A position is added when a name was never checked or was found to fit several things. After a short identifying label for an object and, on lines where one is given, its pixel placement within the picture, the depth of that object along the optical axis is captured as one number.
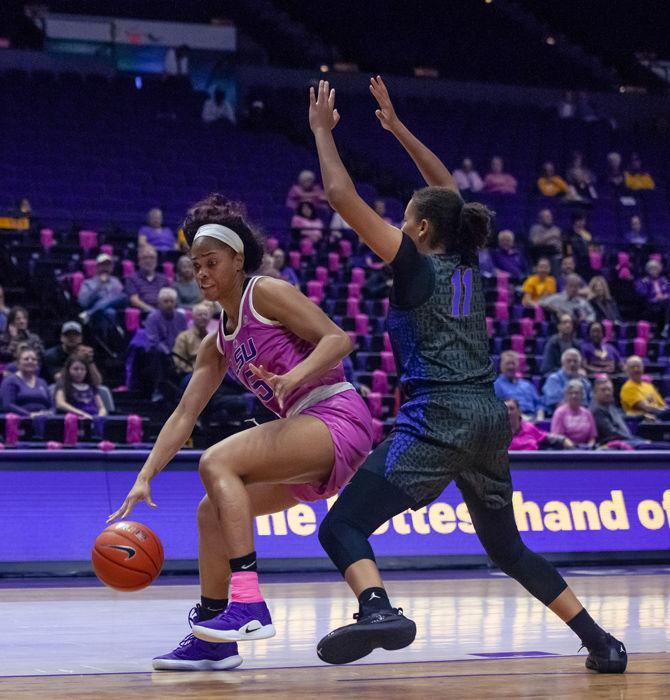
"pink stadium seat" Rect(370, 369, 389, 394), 14.14
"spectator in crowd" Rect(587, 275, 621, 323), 17.16
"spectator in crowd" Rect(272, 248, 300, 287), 15.37
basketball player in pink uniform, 5.19
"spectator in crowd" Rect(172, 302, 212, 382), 12.76
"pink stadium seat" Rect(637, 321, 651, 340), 17.39
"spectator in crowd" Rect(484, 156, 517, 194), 21.97
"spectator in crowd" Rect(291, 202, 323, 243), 18.31
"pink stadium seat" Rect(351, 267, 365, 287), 16.98
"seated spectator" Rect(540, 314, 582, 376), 14.80
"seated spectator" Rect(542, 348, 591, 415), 13.95
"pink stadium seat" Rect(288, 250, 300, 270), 17.17
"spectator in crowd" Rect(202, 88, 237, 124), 23.48
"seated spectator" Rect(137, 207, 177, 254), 16.58
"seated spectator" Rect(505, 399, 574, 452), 11.75
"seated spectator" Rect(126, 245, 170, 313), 14.63
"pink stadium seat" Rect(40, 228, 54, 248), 16.33
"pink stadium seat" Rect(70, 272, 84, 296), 15.07
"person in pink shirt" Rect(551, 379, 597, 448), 12.69
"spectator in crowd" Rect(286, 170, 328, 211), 19.46
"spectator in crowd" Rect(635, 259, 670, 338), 18.34
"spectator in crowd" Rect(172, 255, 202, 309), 14.56
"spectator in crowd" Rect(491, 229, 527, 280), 18.20
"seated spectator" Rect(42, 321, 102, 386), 12.30
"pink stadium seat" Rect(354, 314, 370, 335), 15.62
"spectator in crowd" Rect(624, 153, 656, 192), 23.77
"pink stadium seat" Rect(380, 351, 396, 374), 14.74
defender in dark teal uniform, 5.03
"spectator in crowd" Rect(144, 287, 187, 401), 12.85
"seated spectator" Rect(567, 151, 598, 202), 22.69
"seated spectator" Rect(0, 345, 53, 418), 11.99
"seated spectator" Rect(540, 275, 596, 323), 16.58
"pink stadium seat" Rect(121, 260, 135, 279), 15.47
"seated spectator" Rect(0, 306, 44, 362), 12.98
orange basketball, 5.46
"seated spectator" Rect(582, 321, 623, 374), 15.40
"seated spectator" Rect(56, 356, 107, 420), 12.07
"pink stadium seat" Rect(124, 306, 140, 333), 14.19
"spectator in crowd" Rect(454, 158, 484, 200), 21.61
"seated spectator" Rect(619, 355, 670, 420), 14.41
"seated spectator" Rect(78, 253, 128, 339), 14.16
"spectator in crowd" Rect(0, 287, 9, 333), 13.45
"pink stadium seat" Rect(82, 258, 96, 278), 15.18
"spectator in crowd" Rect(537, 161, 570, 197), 22.53
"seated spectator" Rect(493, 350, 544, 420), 13.59
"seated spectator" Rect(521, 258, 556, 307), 17.37
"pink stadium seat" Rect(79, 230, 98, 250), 16.48
